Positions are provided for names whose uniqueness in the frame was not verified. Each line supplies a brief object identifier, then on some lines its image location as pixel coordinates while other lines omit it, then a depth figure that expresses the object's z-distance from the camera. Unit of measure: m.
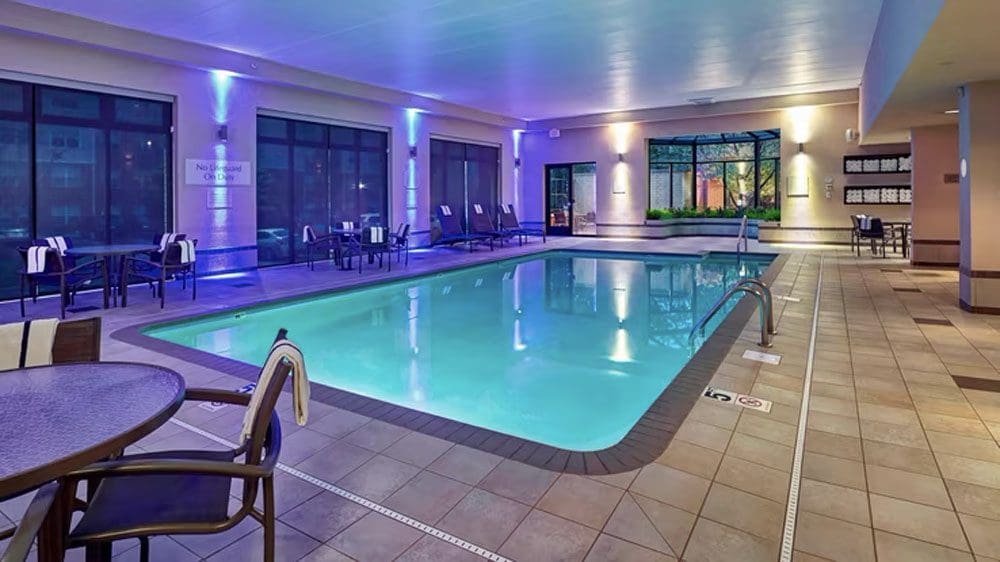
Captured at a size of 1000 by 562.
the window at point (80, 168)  7.05
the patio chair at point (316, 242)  9.86
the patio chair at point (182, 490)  1.49
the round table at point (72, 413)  1.31
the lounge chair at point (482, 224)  13.46
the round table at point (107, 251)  6.27
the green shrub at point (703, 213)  15.64
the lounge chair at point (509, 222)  14.87
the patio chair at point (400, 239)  10.71
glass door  16.86
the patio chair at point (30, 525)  1.23
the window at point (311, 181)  10.16
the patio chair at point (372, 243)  9.65
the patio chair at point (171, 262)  6.64
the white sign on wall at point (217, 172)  8.64
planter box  16.04
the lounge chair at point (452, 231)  12.65
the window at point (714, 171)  17.55
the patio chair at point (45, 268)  5.93
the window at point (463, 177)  13.87
